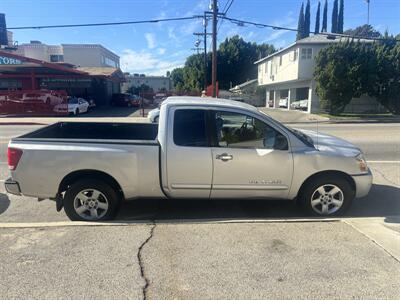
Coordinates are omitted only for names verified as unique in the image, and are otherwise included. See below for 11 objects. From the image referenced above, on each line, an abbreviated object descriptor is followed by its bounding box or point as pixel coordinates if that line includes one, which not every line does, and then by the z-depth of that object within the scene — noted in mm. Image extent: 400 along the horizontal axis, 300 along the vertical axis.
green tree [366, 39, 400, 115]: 24625
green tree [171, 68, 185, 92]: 95712
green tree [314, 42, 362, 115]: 24500
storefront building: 31562
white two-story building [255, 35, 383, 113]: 28109
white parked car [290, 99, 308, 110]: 31150
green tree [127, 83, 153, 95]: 83562
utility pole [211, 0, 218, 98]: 24797
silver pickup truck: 4664
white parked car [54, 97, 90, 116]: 27719
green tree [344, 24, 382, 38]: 55738
